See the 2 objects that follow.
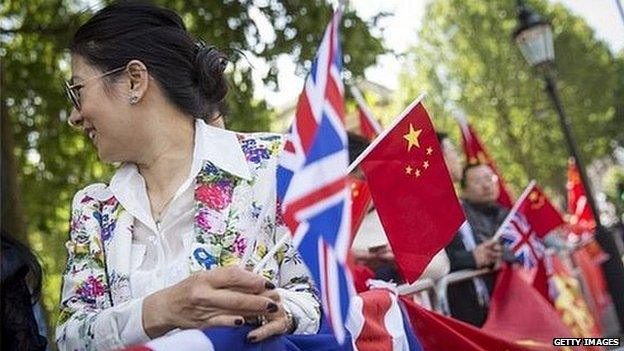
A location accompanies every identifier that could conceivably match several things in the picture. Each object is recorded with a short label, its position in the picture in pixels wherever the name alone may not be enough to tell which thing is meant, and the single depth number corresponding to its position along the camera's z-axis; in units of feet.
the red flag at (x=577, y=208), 30.96
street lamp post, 26.45
